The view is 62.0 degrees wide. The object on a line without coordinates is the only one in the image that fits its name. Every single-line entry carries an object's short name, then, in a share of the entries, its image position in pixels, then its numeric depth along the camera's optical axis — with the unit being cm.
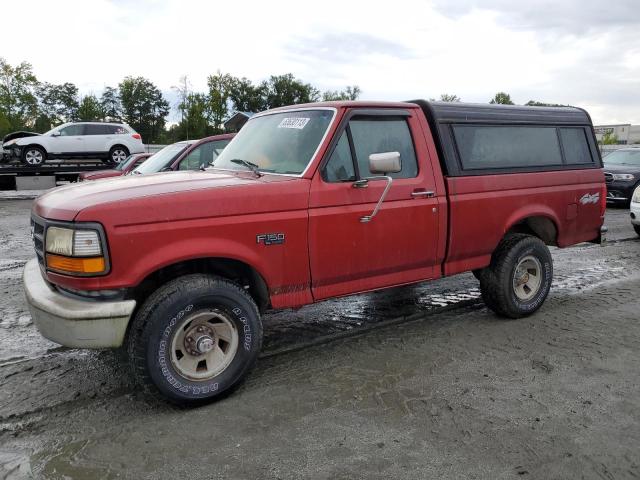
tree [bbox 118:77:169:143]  7156
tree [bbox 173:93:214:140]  5425
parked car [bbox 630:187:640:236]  984
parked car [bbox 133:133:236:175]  905
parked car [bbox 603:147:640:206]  1488
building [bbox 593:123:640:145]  10201
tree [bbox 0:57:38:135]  5484
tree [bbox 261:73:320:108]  7675
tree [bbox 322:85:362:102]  7675
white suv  1756
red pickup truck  323
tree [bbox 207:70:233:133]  5725
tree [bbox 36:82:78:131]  6166
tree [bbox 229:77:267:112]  7481
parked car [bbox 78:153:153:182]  1210
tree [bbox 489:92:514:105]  8516
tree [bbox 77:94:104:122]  5903
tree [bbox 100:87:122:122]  7350
